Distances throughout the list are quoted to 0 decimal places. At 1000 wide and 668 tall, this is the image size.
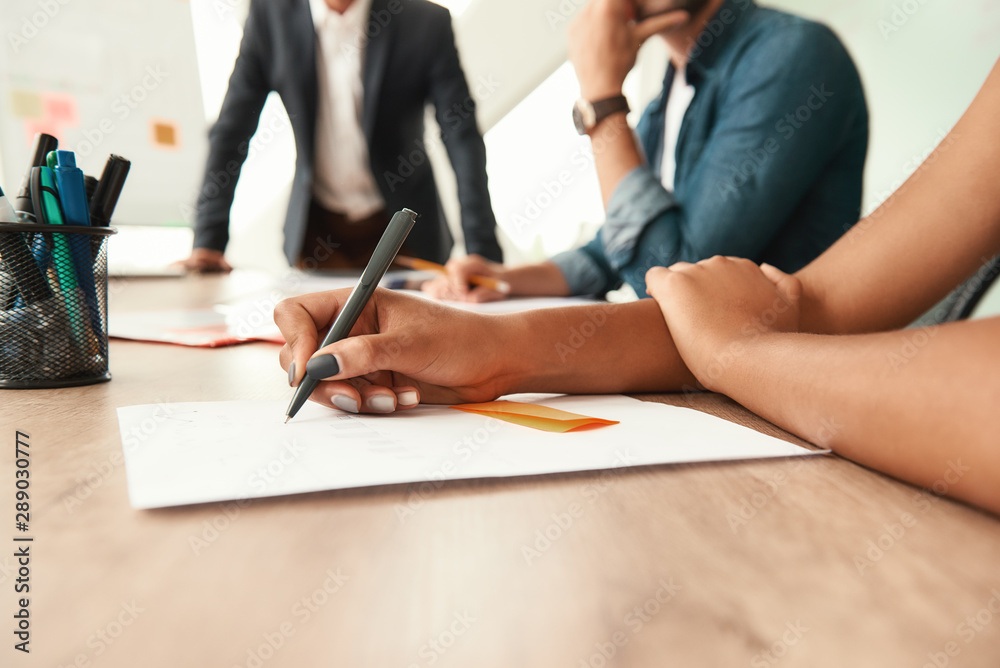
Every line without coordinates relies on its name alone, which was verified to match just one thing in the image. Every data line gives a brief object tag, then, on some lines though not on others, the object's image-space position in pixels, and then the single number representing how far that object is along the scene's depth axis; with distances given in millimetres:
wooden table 172
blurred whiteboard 2906
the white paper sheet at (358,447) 281
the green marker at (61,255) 453
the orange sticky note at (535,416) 382
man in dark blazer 1723
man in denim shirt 979
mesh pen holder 449
